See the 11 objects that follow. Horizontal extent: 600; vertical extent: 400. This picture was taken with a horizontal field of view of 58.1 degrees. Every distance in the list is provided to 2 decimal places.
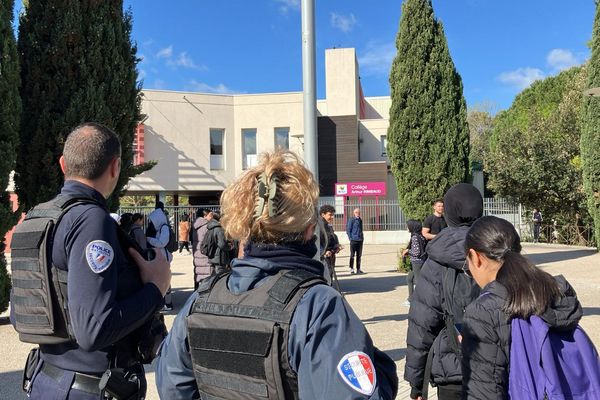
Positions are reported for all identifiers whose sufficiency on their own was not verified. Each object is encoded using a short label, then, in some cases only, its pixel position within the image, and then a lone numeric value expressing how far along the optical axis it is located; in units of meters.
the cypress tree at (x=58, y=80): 8.43
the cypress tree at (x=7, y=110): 7.75
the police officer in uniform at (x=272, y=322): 1.48
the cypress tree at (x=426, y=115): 14.74
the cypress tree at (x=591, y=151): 16.83
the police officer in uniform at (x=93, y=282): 2.17
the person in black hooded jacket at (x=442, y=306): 3.00
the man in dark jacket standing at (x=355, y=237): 15.01
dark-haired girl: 2.22
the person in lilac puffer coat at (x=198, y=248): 9.54
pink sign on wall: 29.64
